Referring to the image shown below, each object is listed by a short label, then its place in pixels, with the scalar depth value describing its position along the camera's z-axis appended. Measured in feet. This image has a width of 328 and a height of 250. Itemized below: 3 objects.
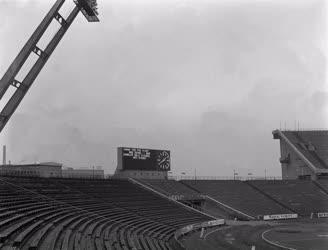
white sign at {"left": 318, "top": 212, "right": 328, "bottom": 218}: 244.50
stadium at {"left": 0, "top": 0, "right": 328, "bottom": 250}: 83.71
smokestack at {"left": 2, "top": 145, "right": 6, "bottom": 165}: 447.22
